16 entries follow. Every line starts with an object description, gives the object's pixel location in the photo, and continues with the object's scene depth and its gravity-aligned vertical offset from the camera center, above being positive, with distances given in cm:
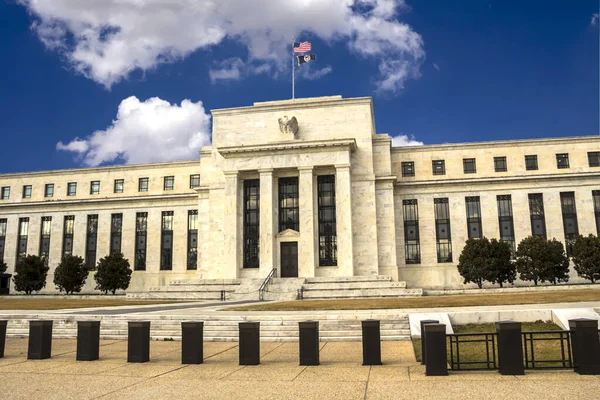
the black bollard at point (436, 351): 1246 -179
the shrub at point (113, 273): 5328 +82
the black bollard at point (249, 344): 1459 -179
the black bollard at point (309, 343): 1435 -176
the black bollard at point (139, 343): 1527 -178
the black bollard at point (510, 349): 1229 -175
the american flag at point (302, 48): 5328 +2291
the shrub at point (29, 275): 5497 +82
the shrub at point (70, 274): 5369 +82
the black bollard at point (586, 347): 1212 -172
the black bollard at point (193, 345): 1491 -182
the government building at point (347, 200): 5038 +754
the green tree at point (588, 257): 4203 +116
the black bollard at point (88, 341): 1569 -173
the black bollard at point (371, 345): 1417 -183
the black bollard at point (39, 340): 1606 -173
